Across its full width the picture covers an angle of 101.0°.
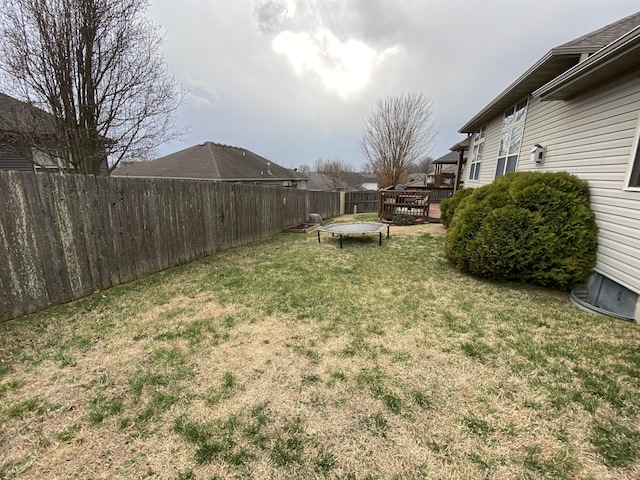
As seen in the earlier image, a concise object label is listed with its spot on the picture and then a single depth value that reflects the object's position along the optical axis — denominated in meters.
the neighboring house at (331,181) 38.00
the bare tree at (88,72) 5.16
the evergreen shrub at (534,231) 3.88
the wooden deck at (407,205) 11.49
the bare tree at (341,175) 37.75
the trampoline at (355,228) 7.54
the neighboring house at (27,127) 5.66
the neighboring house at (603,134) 3.32
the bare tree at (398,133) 18.06
